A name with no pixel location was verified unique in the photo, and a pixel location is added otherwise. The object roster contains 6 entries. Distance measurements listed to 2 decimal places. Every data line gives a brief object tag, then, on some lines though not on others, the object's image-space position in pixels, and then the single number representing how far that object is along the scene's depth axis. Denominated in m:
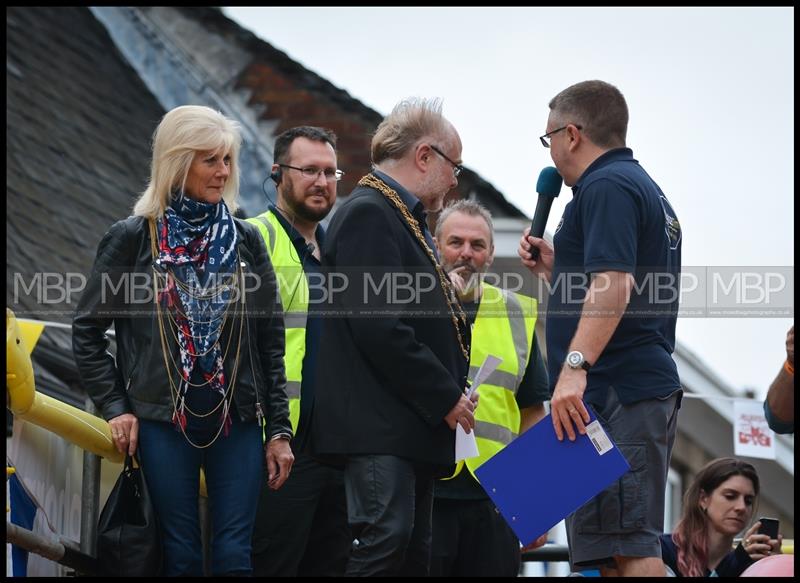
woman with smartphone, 14.16
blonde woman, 10.87
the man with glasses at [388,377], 10.56
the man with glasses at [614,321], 10.41
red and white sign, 22.64
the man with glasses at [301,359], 12.32
